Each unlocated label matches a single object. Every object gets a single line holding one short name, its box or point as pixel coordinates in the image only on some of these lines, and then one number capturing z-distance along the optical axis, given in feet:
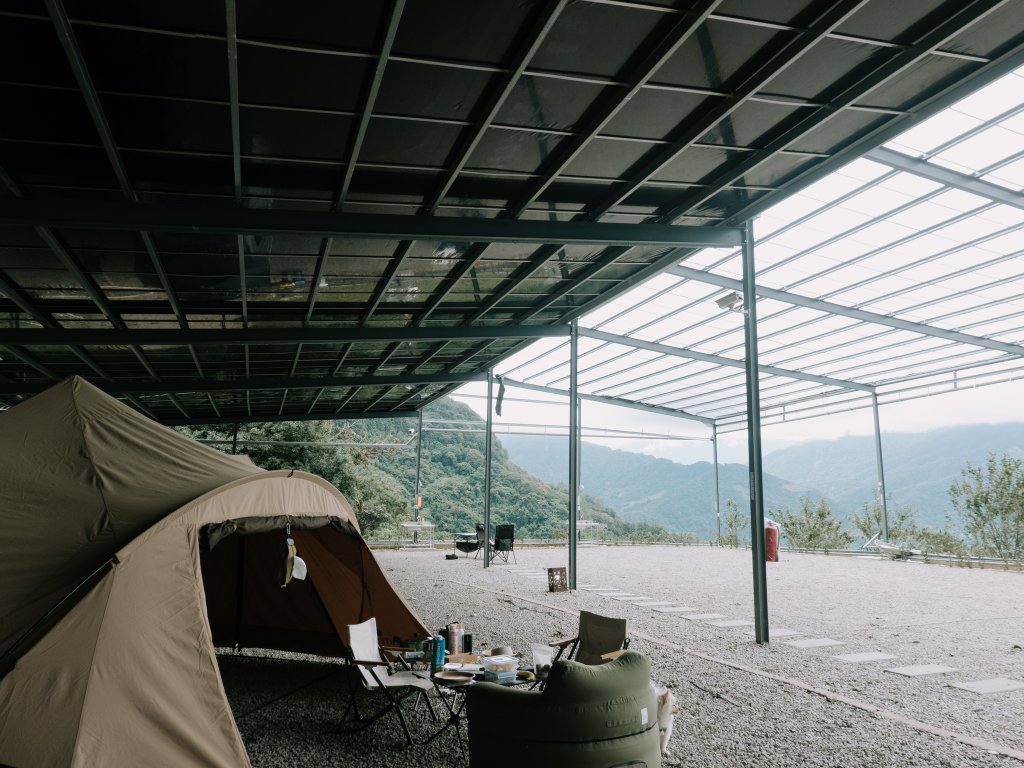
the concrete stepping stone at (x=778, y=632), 24.54
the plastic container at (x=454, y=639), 15.88
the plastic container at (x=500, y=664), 13.99
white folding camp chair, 14.37
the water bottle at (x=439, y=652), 14.70
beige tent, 10.91
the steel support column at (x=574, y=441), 37.27
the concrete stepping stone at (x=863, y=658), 20.67
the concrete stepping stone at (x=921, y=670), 19.13
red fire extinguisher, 52.14
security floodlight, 29.40
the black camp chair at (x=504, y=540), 53.88
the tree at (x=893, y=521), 61.92
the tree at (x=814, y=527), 68.13
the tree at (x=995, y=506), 53.42
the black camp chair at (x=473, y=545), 57.21
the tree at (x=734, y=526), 75.31
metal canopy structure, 14.52
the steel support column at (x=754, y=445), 23.06
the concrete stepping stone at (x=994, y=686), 17.47
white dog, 12.93
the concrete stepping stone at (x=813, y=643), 22.62
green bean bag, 10.53
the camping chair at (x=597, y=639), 15.31
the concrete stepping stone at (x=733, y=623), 26.63
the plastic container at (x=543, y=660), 14.67
